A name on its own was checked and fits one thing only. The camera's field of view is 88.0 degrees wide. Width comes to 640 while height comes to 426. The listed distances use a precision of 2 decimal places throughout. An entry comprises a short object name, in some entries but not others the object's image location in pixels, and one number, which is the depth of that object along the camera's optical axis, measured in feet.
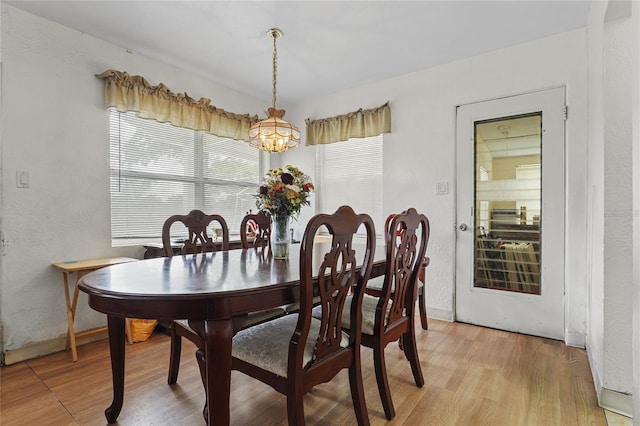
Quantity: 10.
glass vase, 6.45
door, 8.98
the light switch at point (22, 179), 7.72
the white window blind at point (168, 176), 9.82
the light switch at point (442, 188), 10.61
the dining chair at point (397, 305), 5.43
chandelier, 8.26
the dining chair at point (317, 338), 4.14
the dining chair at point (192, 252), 5.61
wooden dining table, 3.73
